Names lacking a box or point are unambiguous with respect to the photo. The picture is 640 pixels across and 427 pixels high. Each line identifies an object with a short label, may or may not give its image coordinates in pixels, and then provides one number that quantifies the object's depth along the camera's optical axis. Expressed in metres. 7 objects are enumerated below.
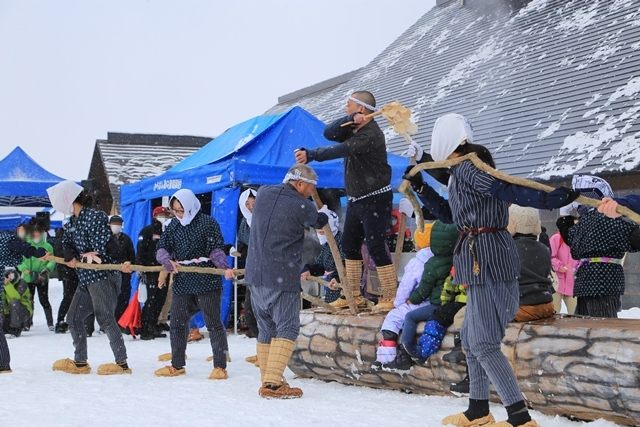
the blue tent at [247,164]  10.19
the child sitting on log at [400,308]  5.57
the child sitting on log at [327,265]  8.45
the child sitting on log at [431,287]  5.41
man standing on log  5.99
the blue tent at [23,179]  15.67
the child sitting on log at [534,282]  5.01
